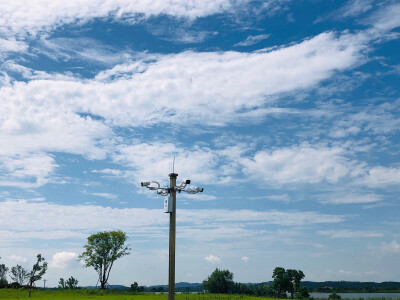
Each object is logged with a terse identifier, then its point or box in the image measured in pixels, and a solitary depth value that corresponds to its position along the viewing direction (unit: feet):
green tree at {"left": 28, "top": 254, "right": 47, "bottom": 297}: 185.16
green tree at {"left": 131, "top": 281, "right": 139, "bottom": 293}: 211.00
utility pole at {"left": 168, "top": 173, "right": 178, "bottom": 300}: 49.11
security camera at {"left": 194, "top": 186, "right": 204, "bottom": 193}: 49.83
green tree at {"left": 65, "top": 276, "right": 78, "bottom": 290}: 295.34
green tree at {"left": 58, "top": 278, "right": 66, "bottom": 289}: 318.71
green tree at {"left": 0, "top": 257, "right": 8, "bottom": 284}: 344.49
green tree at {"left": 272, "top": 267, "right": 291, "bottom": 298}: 240.12
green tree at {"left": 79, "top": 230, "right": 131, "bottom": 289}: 208.54
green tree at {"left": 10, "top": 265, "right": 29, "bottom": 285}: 276.72
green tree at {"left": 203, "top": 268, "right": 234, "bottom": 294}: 263.70
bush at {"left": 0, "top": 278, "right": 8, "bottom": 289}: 240.32
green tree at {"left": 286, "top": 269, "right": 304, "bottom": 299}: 241.96
